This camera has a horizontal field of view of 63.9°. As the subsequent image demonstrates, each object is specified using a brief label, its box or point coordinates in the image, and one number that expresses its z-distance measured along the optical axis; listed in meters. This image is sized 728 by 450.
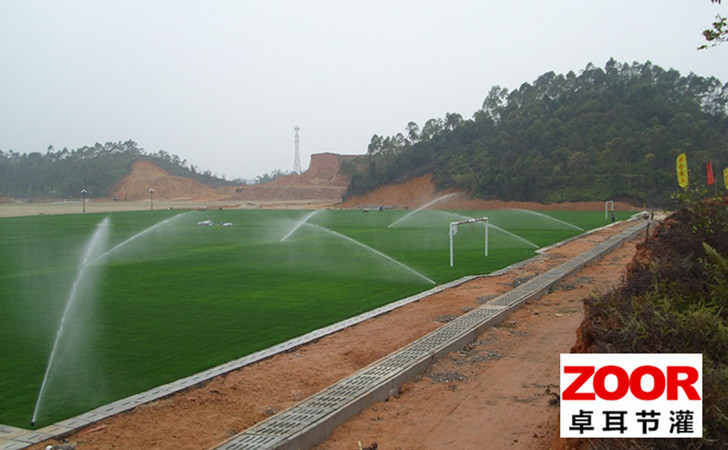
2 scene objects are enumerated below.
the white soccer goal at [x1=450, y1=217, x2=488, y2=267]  17.63
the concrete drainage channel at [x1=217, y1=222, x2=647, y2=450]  5.09
